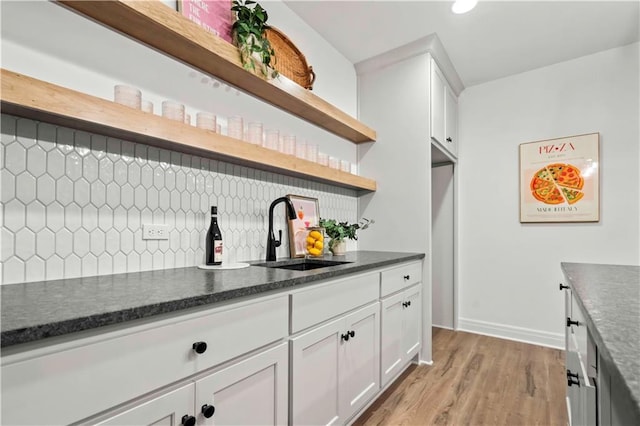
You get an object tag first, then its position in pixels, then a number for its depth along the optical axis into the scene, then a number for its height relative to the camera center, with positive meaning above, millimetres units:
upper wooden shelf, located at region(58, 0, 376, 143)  1256 +784
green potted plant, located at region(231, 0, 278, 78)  1652 +934
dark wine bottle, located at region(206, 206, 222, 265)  1652 -138
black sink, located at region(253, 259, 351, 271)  1932 -300
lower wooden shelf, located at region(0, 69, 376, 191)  976 +343
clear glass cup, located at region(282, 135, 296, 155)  2016 +449
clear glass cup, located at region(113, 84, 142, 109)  1268 +473
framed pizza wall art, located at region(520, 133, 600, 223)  2846 +348
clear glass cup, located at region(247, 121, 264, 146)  1794 +461
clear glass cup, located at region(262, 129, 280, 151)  1910 +456
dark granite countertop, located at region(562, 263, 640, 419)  497 -240
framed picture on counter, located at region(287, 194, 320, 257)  2193 -34
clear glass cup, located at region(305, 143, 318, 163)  2193 +440
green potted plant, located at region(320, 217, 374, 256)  2383 -123
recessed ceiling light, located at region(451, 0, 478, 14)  2115 +1418
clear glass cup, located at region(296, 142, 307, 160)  2140 +443
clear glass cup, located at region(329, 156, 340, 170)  2437 +407
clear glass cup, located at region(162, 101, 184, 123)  1412 +463
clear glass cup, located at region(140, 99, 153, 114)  1340 +456
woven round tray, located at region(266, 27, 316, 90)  1982 +1020
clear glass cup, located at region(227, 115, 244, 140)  1702 +470
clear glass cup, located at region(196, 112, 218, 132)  1550 +457
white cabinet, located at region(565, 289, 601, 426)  920 -550
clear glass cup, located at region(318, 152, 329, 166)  2325 +416
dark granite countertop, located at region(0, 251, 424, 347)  695 -237
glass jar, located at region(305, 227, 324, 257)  2148 -173
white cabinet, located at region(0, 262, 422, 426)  700 -453
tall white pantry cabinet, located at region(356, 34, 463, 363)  2645 +657
